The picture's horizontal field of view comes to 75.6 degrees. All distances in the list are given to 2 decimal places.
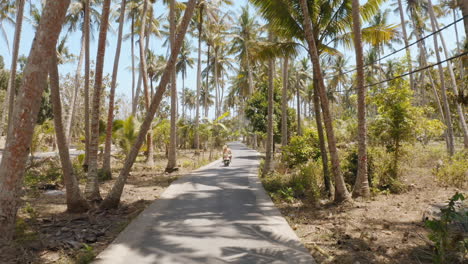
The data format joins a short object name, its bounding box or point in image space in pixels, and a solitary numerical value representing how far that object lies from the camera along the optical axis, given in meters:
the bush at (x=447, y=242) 3.91
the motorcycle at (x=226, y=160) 18.83
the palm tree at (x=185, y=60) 37.47
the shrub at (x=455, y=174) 9.04
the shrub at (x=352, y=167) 9.74
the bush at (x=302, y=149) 13.20
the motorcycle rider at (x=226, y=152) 19.02
